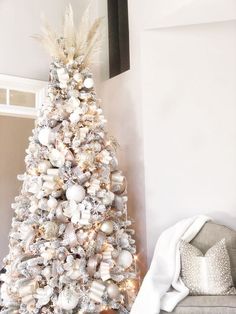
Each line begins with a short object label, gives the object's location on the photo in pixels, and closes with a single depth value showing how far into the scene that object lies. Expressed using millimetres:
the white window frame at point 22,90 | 3475
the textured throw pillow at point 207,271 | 2436
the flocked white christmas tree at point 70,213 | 2479
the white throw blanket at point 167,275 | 2215
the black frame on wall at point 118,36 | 3627
